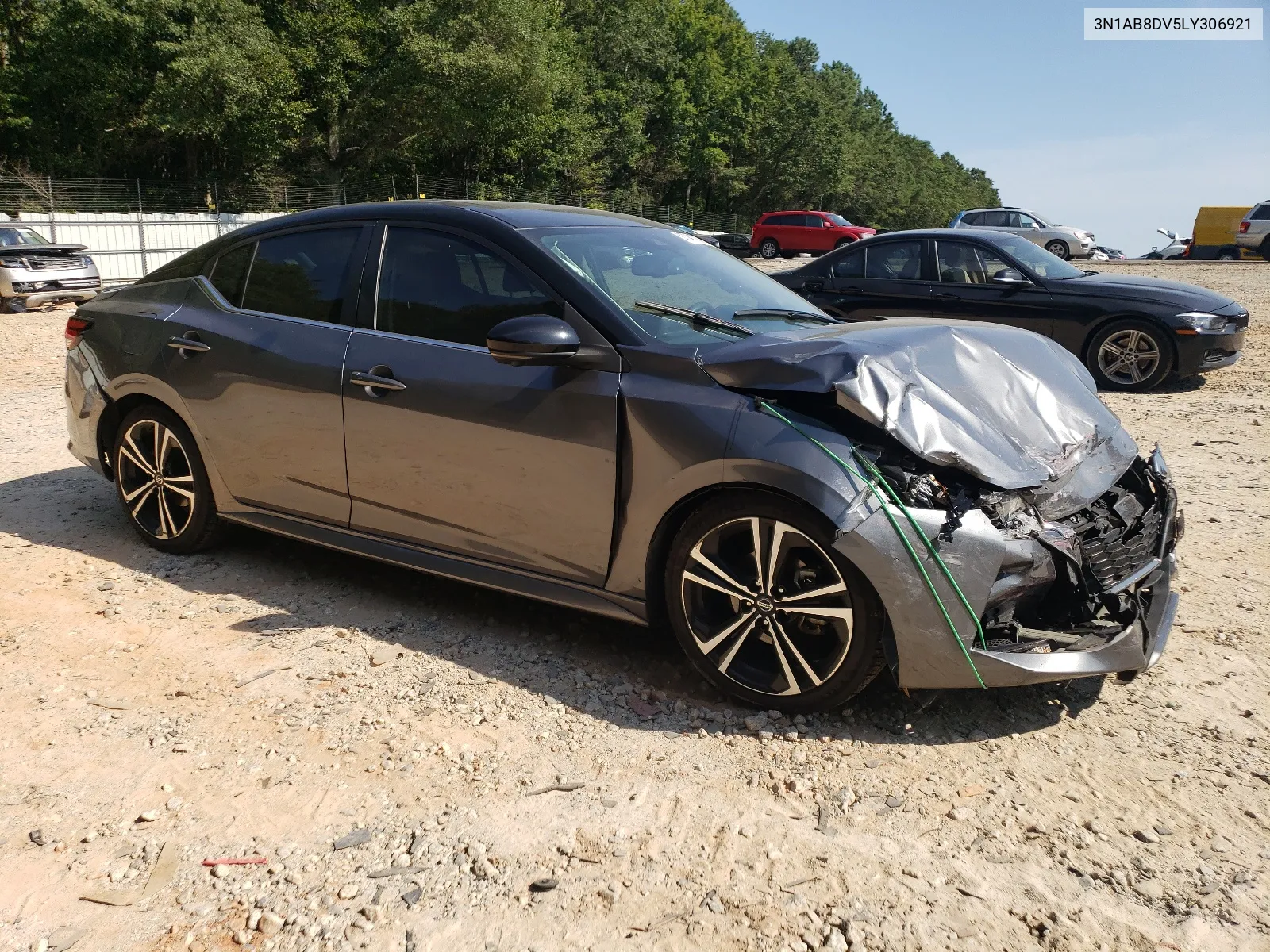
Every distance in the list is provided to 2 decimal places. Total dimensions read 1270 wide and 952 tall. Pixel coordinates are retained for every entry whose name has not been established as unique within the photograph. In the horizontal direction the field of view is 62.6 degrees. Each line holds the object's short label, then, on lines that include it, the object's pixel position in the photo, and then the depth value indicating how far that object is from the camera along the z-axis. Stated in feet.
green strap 10.17
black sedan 31.99
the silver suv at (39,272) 56.80
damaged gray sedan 10.53
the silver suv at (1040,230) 91.81
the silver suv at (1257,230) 103.86
